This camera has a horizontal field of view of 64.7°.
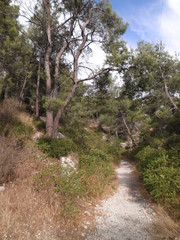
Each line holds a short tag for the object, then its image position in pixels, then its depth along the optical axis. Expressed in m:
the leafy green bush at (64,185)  3.01
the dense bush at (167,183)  3.17
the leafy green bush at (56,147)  5.57
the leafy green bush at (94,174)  4.41
